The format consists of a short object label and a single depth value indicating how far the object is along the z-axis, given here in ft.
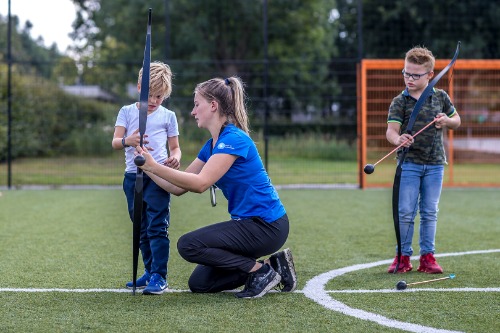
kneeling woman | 16.15
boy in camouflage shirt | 19.35
